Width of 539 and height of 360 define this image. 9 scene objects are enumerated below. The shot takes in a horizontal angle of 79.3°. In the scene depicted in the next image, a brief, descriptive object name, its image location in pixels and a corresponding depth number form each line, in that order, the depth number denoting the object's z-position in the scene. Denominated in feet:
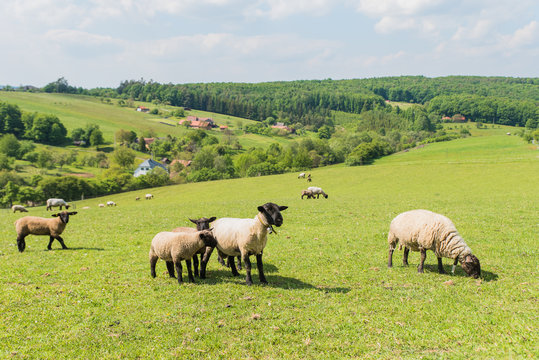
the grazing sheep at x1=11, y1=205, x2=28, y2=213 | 150.00
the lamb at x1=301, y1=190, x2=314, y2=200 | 153.99
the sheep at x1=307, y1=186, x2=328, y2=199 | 154.92
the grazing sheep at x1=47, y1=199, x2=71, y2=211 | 167.29
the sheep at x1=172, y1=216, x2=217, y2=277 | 40.68
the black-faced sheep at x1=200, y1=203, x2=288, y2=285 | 36.37
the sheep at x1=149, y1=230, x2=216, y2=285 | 37.91
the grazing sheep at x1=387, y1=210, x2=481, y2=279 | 39.45
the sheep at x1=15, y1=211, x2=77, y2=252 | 53.88
